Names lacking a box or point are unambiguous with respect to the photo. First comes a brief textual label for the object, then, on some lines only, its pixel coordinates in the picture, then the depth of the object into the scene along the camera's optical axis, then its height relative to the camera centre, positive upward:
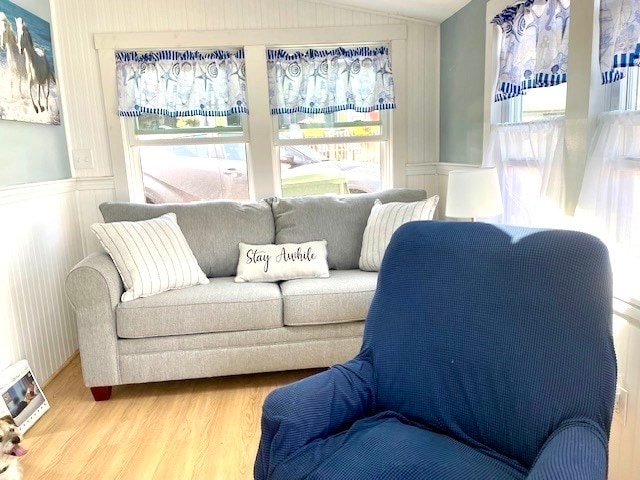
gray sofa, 2.25 -0.78
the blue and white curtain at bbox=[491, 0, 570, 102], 1.86 +0.44
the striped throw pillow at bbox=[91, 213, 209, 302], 2.34 -0.46
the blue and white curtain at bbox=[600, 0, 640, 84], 1.48 +0.35
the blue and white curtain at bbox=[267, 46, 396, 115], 3.16 +0.52
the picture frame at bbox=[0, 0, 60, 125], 2.34 +0.54
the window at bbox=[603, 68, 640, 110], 1.59 +0.19
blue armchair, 1.16 -0.62
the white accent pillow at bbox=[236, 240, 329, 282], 2.58 -0.55
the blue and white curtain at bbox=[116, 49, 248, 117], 3.08 +0.53
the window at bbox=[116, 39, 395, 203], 3.10 +0.25
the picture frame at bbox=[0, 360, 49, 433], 2.09 -1.01
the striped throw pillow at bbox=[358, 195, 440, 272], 2.63 -0.37
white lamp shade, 2.05 -0.18
